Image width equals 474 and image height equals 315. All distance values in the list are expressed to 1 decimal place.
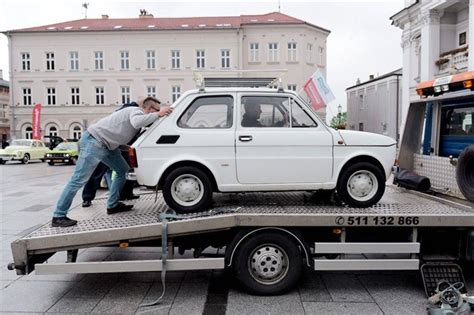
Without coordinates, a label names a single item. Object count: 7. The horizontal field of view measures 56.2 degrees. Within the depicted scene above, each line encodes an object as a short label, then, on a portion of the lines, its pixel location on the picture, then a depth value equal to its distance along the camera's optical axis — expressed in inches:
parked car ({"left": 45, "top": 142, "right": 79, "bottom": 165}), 1154.7
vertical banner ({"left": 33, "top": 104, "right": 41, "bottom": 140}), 1787.5
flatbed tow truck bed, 188.2
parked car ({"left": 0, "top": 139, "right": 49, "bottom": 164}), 1180.5
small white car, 210.2
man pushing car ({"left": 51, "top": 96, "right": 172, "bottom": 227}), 210.2
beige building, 2006.6
